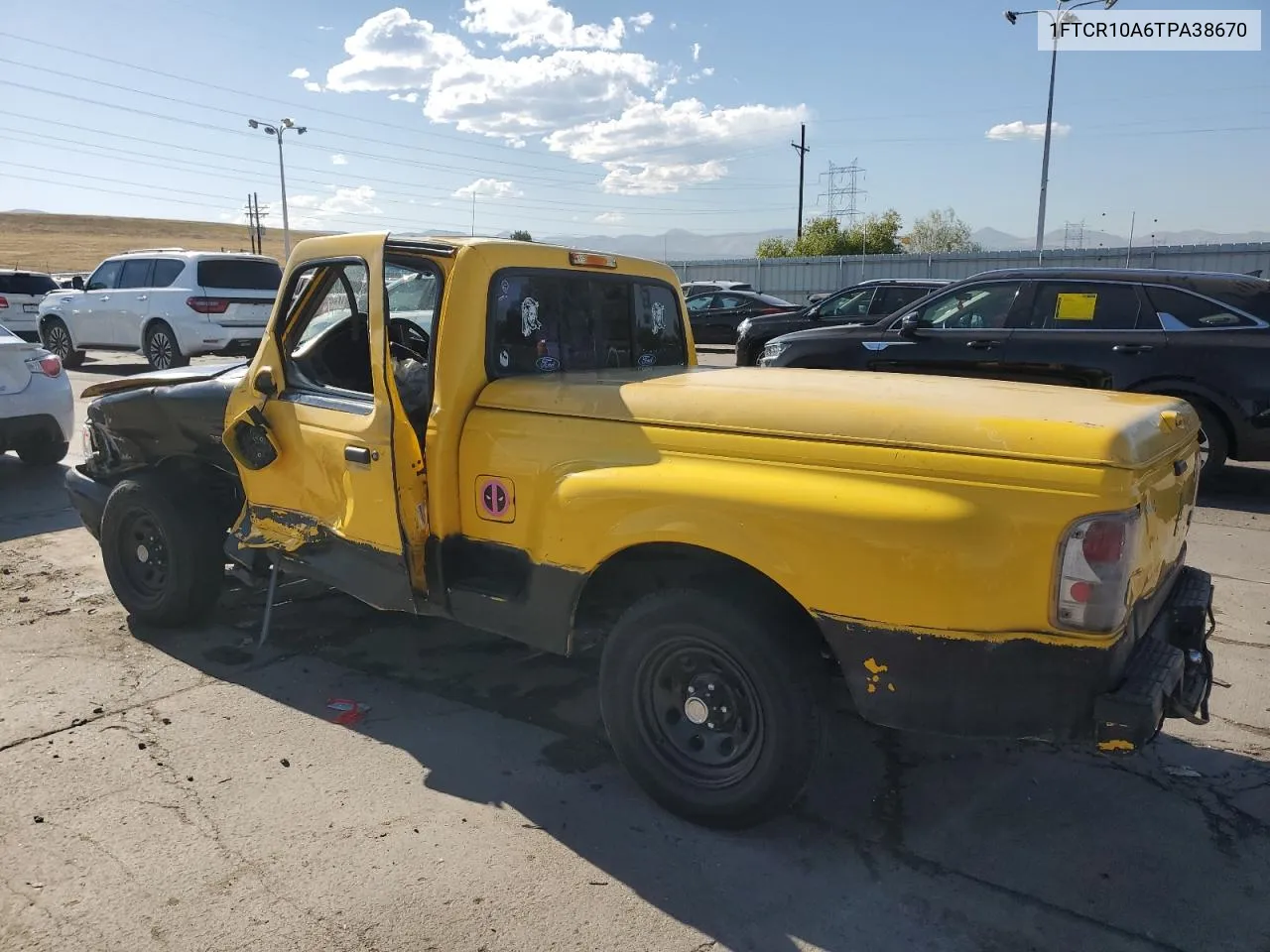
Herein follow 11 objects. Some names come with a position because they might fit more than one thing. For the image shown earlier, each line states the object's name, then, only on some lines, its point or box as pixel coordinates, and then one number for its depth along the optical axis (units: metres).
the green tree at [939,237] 74.88
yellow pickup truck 2.46
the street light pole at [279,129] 41.91
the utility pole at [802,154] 53.62
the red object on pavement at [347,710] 3.87
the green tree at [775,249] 54.06
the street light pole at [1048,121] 27.35
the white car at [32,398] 7.89
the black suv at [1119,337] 7.30
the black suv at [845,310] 14.36
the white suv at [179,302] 14.36
